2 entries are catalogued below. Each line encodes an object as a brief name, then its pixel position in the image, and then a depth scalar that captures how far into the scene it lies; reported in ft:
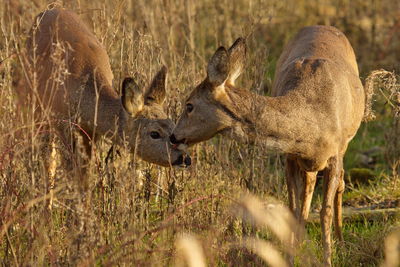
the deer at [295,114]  39.24
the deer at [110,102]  45.73
